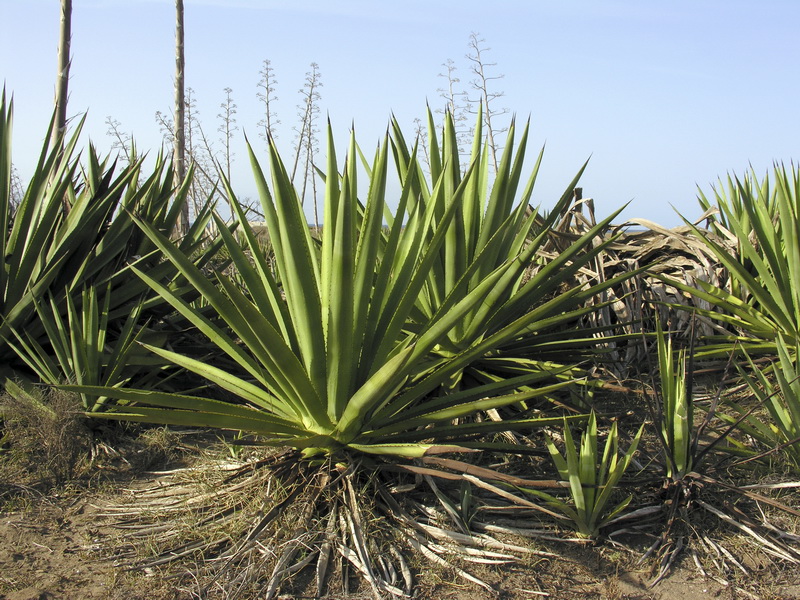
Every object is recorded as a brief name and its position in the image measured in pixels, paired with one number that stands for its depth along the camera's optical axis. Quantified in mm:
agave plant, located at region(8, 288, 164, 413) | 3975
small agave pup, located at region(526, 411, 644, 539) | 2885
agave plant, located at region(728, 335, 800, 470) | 3346
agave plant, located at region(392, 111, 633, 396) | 3984
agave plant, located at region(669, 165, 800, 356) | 4512
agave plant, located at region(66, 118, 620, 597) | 2855
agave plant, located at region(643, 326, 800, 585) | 2969
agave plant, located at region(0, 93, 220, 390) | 4191
